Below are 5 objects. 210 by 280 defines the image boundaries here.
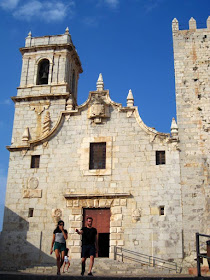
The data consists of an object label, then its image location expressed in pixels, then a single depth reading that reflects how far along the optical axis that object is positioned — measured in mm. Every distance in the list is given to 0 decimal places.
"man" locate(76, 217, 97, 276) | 12423
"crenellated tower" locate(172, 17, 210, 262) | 20016
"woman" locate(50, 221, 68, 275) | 12982
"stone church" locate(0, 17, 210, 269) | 20266
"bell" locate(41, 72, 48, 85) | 26484
